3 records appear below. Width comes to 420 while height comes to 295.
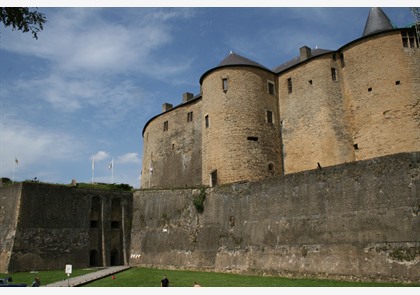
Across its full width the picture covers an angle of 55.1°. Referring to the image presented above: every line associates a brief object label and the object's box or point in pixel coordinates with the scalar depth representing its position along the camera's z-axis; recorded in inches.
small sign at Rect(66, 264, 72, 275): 670.1
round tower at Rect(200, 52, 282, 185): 1048.2
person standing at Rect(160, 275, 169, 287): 611.8
